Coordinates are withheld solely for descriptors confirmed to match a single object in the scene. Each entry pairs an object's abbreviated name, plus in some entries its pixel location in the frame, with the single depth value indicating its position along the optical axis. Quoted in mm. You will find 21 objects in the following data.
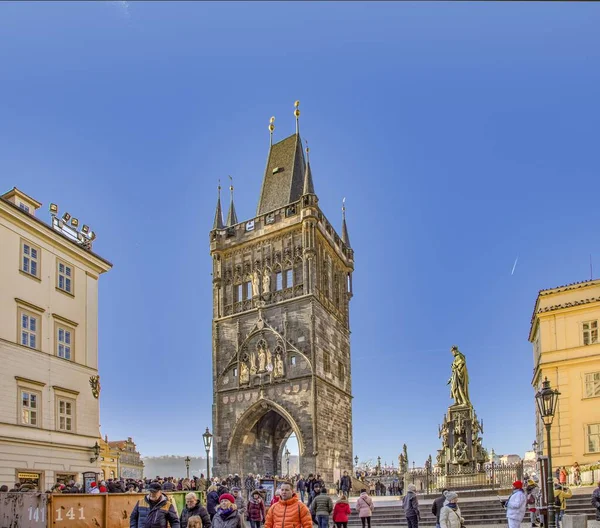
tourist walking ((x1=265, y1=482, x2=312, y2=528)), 9625
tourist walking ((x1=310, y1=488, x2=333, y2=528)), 18489
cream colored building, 26172
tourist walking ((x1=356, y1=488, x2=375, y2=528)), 20019
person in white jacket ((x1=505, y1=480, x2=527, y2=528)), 13133
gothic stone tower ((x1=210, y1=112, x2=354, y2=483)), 46594
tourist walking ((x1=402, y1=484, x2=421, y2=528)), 18109
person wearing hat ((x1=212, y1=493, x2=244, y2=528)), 9641
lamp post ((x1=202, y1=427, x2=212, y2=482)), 29431
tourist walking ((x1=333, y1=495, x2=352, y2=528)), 18703
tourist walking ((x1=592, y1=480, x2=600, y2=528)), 18780
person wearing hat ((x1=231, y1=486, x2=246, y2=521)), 18644
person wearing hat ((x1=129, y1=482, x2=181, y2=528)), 9992
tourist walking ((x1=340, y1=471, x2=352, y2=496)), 35281
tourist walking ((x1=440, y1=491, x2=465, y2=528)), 12281
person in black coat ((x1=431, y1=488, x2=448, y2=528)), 16781
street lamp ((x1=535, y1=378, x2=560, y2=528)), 15066
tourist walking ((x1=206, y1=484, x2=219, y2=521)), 16703
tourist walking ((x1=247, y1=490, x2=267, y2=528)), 18891
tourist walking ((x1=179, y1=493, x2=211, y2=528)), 11125
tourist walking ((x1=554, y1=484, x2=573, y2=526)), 18062
